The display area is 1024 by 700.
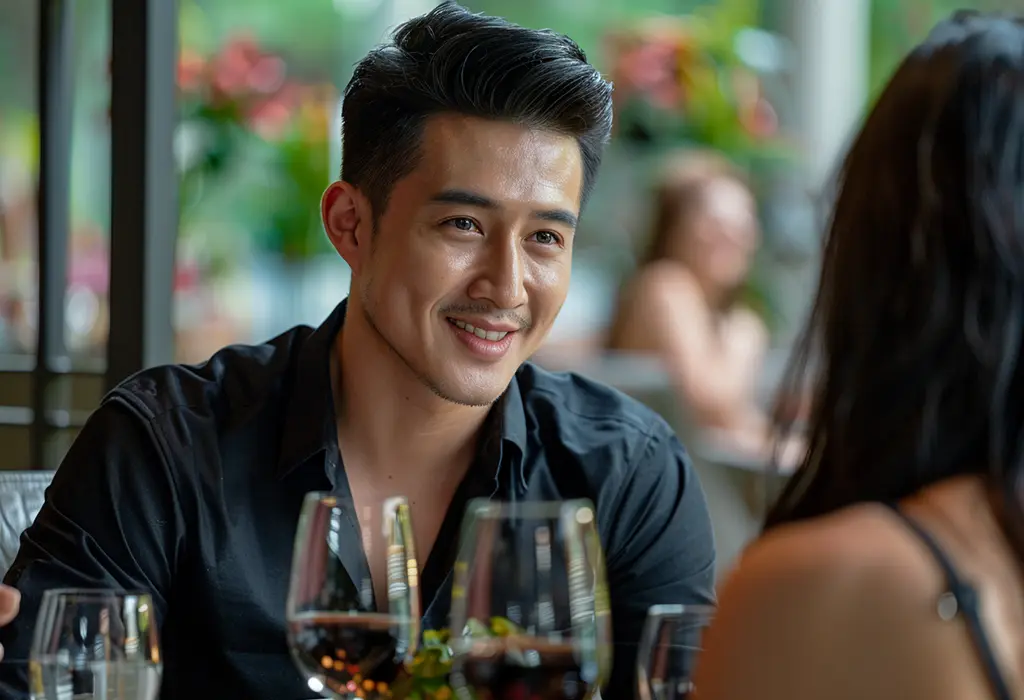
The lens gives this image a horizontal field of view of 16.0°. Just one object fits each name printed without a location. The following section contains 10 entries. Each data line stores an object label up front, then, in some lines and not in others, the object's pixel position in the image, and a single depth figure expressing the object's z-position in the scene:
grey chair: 2.57
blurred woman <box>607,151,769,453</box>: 5.32
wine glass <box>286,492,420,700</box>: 2.15
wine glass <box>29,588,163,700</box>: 2.16
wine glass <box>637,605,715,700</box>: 2.13
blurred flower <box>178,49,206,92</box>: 4.48
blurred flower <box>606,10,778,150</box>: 5.69
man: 2.50
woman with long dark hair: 1.92
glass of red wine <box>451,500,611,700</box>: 2.08
